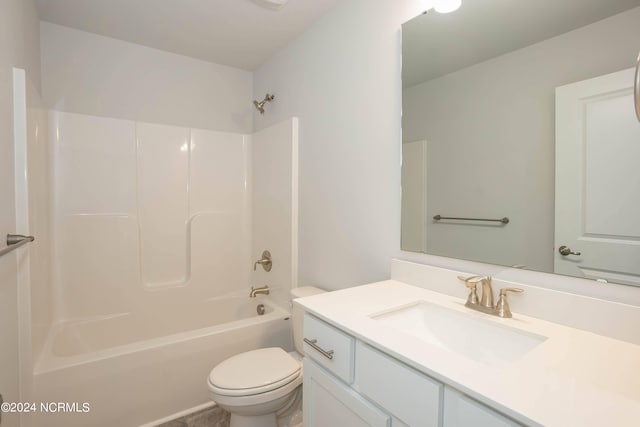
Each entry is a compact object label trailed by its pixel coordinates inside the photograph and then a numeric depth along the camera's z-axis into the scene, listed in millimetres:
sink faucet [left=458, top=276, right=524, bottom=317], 982
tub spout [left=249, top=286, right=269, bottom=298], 2175
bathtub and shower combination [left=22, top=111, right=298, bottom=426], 1601
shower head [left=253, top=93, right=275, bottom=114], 2381
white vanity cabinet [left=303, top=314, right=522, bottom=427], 633
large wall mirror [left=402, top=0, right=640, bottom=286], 854
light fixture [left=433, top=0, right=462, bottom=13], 1229
